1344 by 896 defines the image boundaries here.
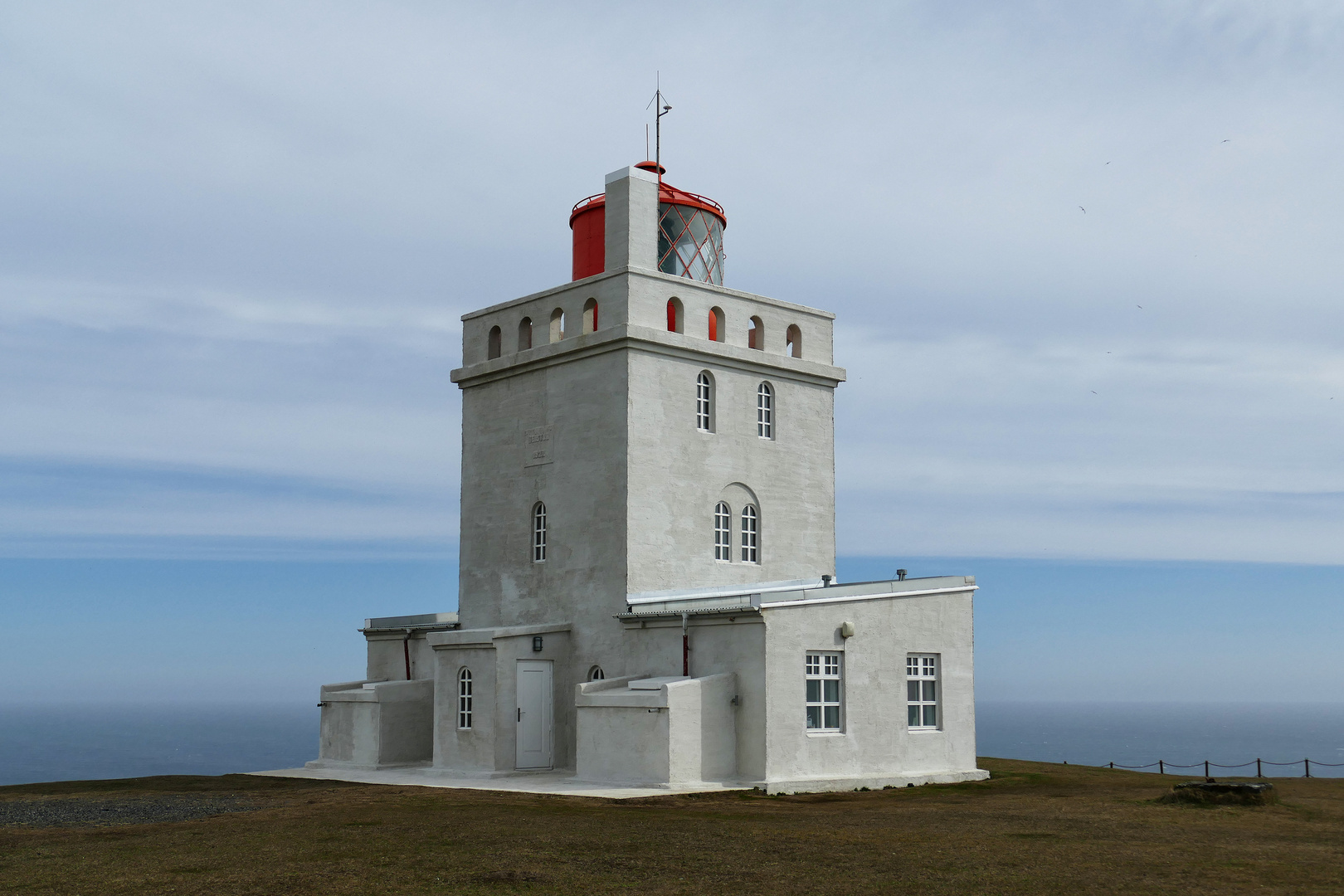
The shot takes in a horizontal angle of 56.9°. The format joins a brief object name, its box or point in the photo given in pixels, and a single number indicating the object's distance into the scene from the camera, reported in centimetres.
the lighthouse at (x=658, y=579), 2222
